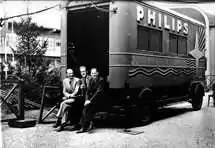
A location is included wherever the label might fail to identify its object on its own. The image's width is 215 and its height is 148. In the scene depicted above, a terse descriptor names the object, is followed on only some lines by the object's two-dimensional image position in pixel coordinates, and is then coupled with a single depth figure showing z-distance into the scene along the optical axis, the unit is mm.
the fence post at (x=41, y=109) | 6750
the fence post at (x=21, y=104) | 6586
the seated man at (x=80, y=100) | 6320
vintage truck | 6184
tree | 9328
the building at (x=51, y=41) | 9667
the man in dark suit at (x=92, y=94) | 6125
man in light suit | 6117
